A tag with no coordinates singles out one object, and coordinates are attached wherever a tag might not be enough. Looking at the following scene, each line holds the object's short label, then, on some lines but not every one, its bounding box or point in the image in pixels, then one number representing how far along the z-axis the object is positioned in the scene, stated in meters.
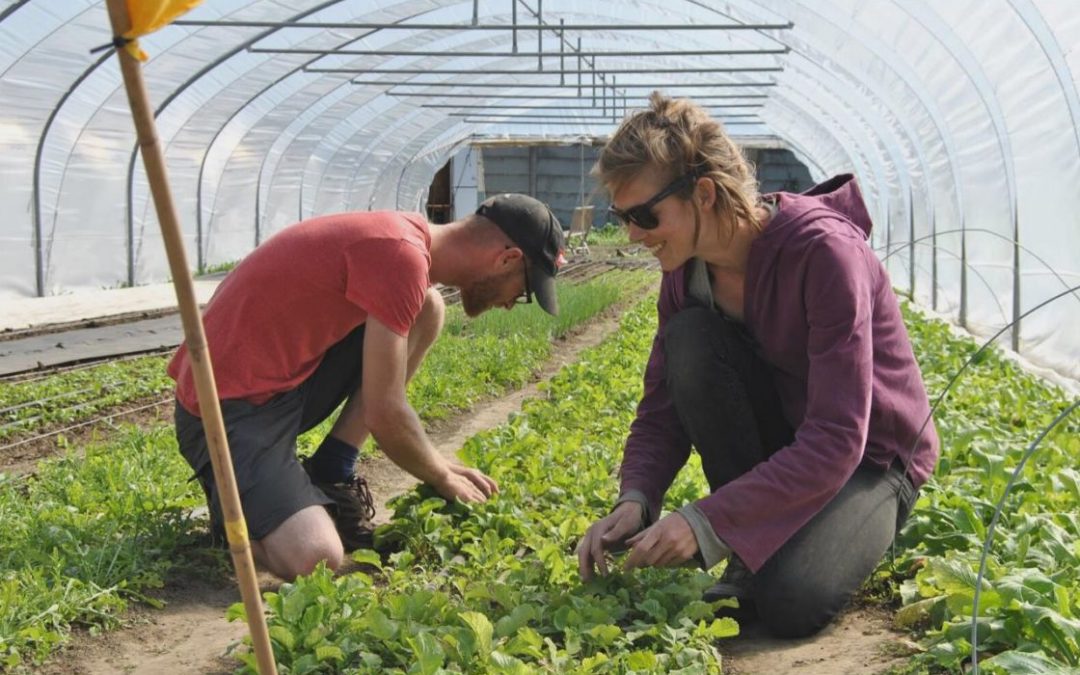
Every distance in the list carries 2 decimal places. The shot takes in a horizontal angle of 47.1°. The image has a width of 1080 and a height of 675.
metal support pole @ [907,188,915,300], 13.04
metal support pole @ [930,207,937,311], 11.72
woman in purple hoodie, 2.61
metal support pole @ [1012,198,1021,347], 7.81
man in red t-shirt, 3.33
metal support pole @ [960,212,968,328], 10.11
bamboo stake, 1.59
